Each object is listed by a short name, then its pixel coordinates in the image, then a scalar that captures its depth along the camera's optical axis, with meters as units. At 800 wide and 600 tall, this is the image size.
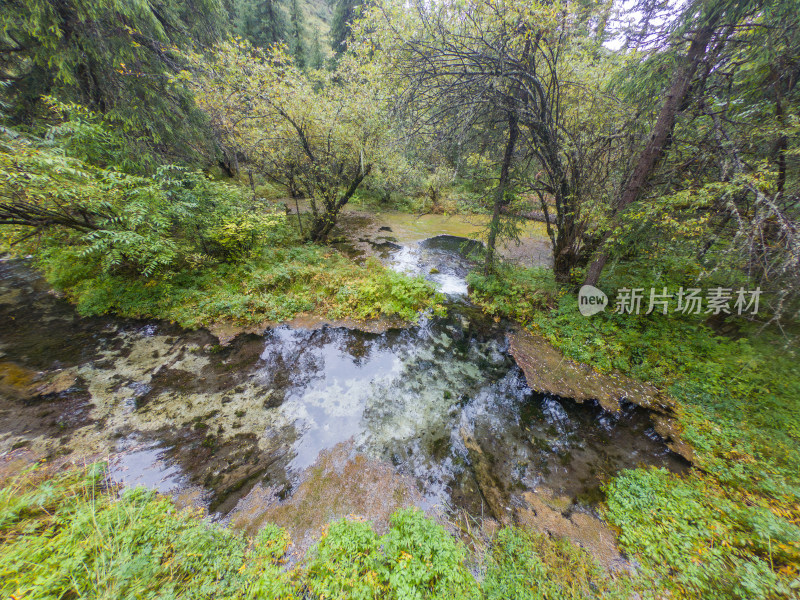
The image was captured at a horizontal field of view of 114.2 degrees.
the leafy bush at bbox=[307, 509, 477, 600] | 2.72
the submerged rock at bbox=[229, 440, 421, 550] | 3.32
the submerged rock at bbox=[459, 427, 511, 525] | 3.66
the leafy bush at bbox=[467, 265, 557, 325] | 7.64
